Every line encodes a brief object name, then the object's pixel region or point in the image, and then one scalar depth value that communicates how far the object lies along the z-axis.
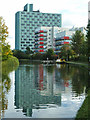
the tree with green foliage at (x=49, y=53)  73.27
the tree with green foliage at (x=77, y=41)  58.57
